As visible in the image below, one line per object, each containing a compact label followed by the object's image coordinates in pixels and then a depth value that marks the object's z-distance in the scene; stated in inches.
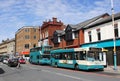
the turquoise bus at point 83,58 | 498.6
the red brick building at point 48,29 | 1192.9
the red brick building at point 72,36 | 811.8
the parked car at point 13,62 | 789.6
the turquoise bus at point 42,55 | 833.0
